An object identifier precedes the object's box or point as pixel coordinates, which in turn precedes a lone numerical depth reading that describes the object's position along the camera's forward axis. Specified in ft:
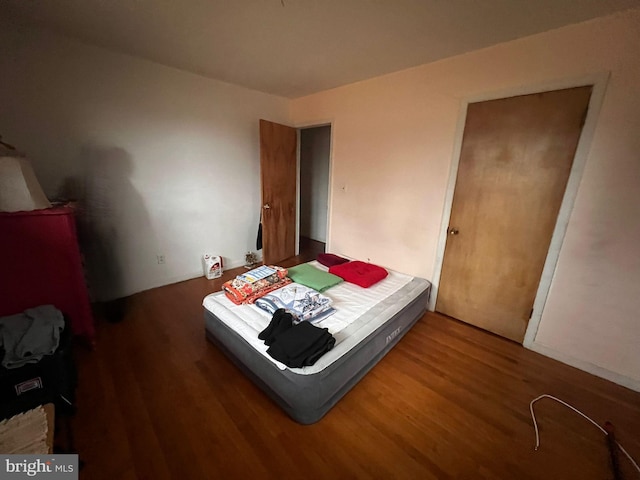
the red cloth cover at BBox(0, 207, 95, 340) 5.07
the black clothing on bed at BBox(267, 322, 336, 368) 4.31
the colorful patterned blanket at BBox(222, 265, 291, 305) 6.23
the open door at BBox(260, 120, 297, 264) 10.53
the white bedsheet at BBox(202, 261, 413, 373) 5.13
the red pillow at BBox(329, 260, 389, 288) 7.70
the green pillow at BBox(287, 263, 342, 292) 7.30
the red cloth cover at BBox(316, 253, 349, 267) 9.17
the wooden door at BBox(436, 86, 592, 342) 5.84
